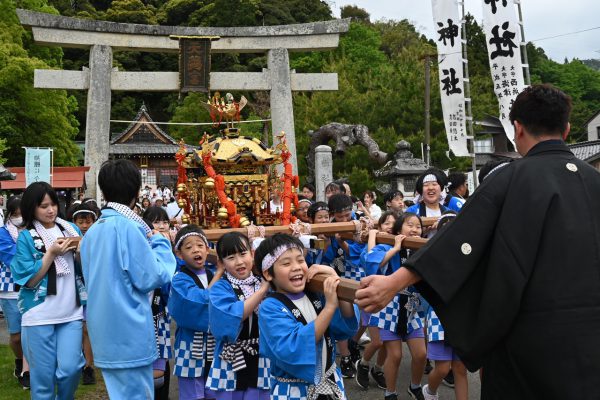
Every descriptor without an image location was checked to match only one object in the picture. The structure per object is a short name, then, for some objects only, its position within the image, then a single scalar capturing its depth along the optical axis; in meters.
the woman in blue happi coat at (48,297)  4.02
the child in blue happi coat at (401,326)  4.87
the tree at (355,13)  55.31
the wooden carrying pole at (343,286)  2.47
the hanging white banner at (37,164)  13.32
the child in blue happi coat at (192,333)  4.04
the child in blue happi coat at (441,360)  4.52
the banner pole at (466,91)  12.09
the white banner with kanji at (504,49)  10.60
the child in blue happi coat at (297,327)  2.78
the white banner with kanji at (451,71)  12.02
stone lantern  14.52
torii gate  16.89
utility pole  19.06
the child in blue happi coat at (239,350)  3.63
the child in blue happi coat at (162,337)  4.70
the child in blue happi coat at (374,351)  5.38
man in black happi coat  2.06
